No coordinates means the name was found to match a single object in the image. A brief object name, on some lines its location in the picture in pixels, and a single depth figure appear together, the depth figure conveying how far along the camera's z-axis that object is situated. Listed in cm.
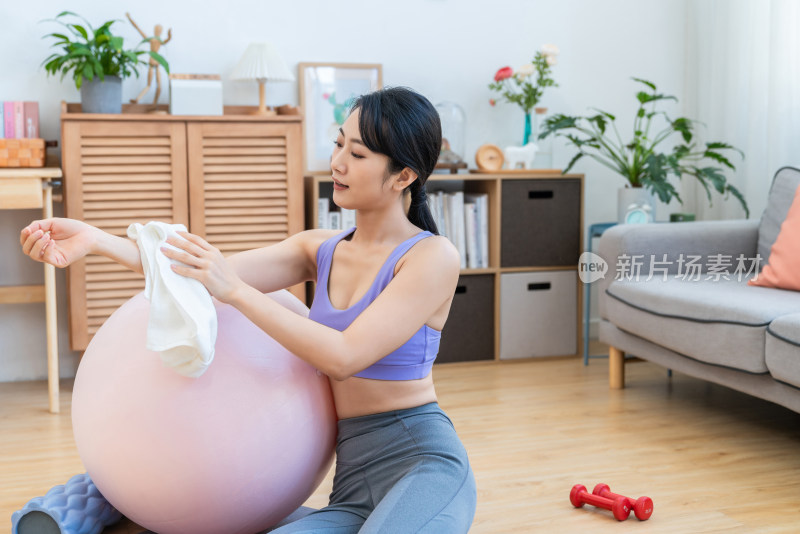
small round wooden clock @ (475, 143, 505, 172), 367
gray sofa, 236
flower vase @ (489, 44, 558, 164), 367
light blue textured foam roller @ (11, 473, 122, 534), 173
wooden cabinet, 312
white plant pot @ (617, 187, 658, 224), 355
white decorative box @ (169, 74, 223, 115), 322
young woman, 139
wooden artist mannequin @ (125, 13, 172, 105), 328
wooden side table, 284
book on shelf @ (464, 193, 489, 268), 365
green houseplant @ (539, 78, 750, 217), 345
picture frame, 362
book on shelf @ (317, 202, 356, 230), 347
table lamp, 334
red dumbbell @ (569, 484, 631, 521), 196
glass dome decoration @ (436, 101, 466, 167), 373
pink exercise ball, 148
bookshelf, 363
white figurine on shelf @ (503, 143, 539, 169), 371
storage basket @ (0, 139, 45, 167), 297
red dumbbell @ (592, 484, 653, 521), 194
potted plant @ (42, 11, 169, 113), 304
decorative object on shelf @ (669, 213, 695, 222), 366
